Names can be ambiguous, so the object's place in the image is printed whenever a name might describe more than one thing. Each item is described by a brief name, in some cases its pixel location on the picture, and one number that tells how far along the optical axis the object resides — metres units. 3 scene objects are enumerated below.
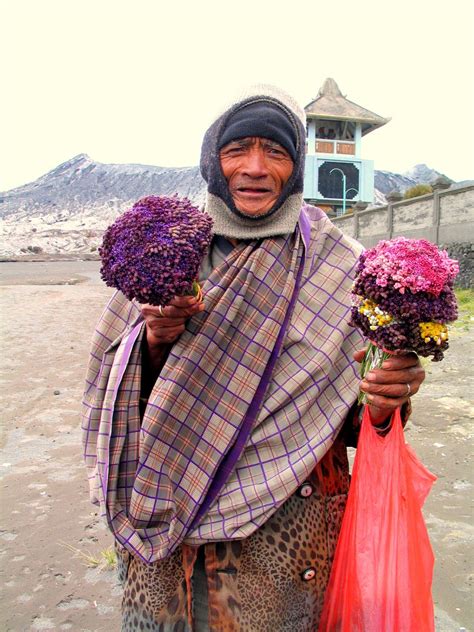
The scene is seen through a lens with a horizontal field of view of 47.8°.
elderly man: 1.48
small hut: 38.88
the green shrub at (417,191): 29.31
